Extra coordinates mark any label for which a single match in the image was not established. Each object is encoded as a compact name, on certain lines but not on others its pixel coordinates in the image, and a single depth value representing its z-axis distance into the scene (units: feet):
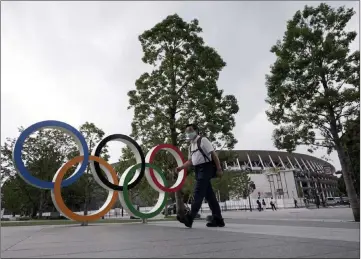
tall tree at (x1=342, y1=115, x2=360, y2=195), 35.40
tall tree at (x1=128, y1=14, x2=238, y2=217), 51.26
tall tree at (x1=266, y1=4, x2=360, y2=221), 35.68
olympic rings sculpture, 28.12
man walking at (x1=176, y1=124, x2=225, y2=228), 18.45
